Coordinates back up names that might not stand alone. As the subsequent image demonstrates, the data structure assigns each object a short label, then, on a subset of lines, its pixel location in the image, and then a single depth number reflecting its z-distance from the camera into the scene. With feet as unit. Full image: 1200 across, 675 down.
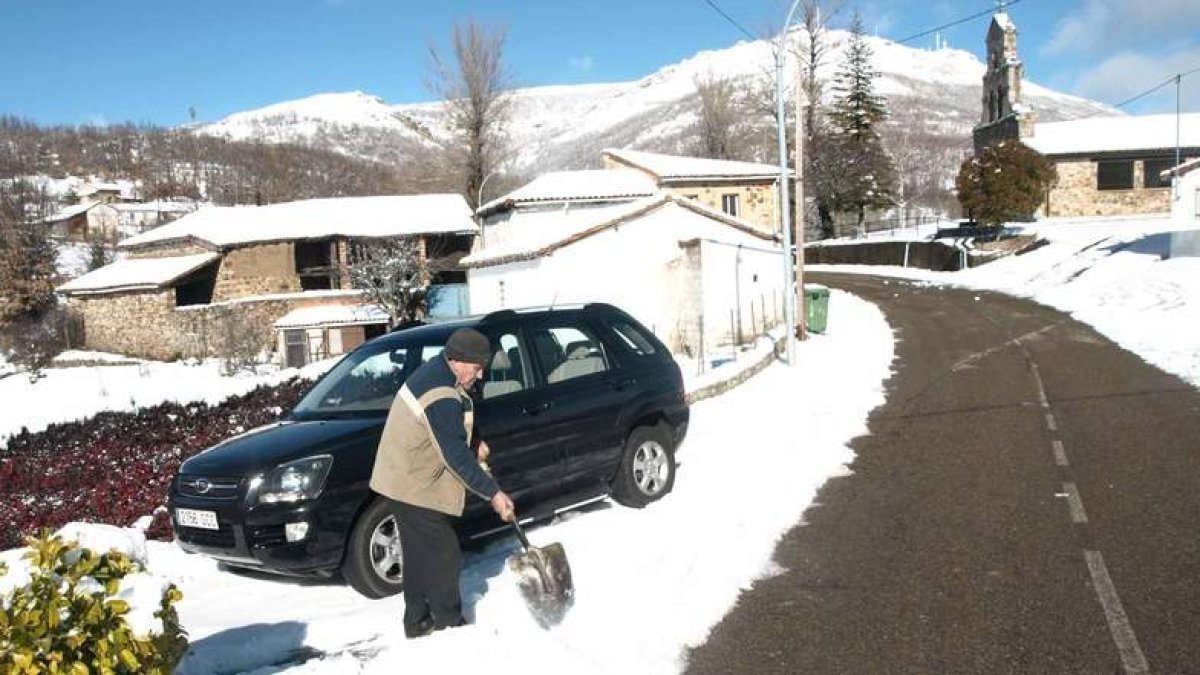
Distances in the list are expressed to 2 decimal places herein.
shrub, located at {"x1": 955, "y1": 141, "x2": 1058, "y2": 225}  142.72
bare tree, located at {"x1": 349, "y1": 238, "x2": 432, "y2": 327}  129.70
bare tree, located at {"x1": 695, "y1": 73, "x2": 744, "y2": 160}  245.65
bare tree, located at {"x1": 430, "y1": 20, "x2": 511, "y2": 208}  188.24
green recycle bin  79.20
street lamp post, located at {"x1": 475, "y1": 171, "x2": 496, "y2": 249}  143.54
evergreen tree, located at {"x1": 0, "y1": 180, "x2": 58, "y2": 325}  194.39
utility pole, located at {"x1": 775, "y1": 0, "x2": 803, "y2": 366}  58.13
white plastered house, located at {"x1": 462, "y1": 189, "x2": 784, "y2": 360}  68.23
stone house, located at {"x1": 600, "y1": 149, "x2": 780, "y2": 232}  150.41
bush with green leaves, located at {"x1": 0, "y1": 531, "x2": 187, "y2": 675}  9.34
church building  175.11
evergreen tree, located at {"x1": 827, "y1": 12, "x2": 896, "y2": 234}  200.54
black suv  18.67
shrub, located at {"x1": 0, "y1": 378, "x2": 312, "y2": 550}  28.38
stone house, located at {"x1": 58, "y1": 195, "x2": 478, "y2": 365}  135.23
